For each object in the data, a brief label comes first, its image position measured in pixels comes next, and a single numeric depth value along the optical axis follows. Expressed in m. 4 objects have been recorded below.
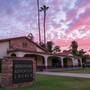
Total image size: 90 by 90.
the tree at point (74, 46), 32.70
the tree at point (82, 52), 33.31
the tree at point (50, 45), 30.29
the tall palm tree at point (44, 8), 22.21
